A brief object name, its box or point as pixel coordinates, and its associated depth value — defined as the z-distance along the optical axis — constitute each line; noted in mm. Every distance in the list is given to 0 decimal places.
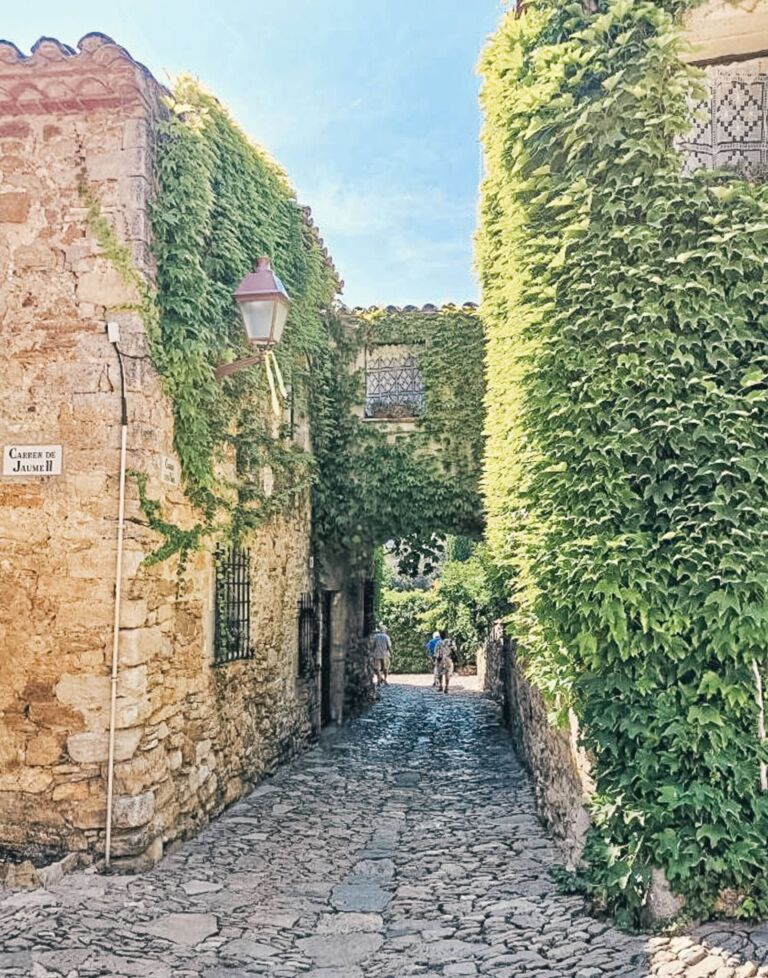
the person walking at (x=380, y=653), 15352
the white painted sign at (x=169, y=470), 5199
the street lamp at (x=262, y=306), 5312
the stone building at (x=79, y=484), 4680
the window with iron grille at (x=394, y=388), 9656
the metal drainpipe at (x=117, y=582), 4609
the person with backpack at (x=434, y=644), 17344
